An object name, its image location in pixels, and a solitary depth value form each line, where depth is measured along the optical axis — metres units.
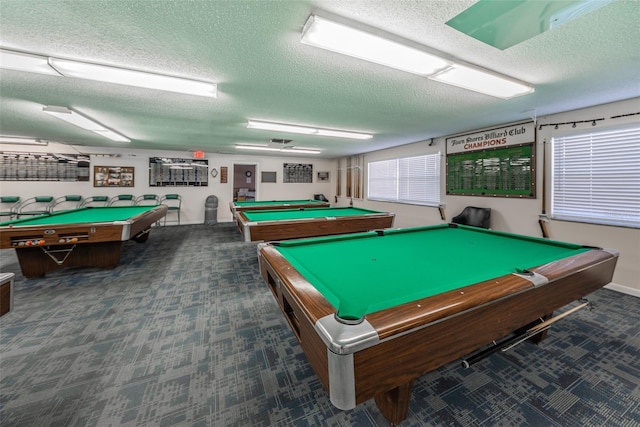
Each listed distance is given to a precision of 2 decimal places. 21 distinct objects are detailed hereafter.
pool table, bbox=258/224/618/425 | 0.85
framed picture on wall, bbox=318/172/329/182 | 9.20
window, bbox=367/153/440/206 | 5.32
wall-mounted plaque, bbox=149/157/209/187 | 7.25
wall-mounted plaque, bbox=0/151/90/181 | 6.06
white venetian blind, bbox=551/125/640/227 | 2.87
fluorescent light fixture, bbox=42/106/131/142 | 3.21
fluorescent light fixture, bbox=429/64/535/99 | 2.09
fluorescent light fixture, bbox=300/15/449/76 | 1.54
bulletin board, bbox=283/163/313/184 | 8.68
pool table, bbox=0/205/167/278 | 2.99
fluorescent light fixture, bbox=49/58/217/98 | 2.03
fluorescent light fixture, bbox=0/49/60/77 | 1.88
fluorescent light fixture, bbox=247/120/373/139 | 4.04
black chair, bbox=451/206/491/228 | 4.16
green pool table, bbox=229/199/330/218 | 5.32
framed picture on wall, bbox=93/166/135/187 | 6.73
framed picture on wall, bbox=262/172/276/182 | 8.37
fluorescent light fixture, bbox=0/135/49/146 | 5.73
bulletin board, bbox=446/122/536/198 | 3.76
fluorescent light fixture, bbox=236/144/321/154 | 6.35
